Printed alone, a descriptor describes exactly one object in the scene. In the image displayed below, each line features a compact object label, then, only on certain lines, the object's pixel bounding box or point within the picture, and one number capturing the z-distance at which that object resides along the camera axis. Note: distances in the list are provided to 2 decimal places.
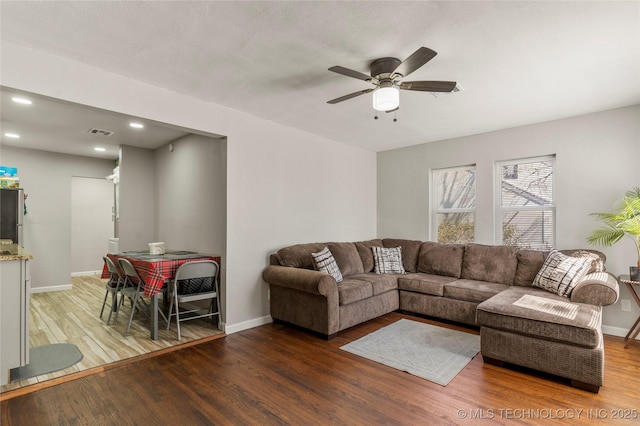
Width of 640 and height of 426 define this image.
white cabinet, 2.40
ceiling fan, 2.37
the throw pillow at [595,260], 3.46
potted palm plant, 3.17
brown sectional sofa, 2.50
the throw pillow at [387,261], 4.67
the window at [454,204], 4.94
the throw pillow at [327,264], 3.90
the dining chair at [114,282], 3.95
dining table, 3.37
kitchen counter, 2.41
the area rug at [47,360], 2.59
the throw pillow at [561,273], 3.32
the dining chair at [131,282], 3.58
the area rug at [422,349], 2.71
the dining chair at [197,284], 3.40
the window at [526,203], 4.24
